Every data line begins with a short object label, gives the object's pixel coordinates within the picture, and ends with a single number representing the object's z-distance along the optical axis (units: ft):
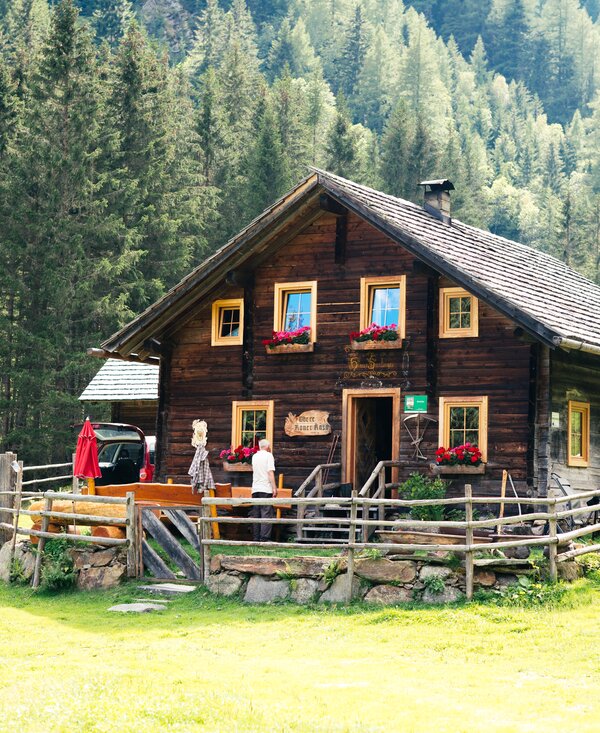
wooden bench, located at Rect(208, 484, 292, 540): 69.62
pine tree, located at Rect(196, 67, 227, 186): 219.82
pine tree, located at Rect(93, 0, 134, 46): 349.00
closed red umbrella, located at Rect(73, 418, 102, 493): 77.56
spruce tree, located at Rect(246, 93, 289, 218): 207.92
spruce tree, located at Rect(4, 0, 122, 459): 150.10
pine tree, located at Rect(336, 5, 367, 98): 511.81
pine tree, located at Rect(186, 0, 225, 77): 431.43
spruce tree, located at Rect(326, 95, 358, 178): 230.07
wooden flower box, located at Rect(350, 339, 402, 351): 81.35
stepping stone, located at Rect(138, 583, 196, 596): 63.93
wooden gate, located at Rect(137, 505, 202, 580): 66.33
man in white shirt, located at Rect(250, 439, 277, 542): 70.44
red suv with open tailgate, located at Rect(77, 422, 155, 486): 99.19
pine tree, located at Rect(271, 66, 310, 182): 234.81
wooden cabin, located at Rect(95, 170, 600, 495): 77.41
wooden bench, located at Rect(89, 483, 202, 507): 75.72
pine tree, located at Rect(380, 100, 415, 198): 245.24
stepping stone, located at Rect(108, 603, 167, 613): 60.39
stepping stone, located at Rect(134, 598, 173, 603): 62.59
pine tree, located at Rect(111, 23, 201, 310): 171.22
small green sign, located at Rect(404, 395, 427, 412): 80.33
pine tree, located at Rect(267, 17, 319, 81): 511.81
